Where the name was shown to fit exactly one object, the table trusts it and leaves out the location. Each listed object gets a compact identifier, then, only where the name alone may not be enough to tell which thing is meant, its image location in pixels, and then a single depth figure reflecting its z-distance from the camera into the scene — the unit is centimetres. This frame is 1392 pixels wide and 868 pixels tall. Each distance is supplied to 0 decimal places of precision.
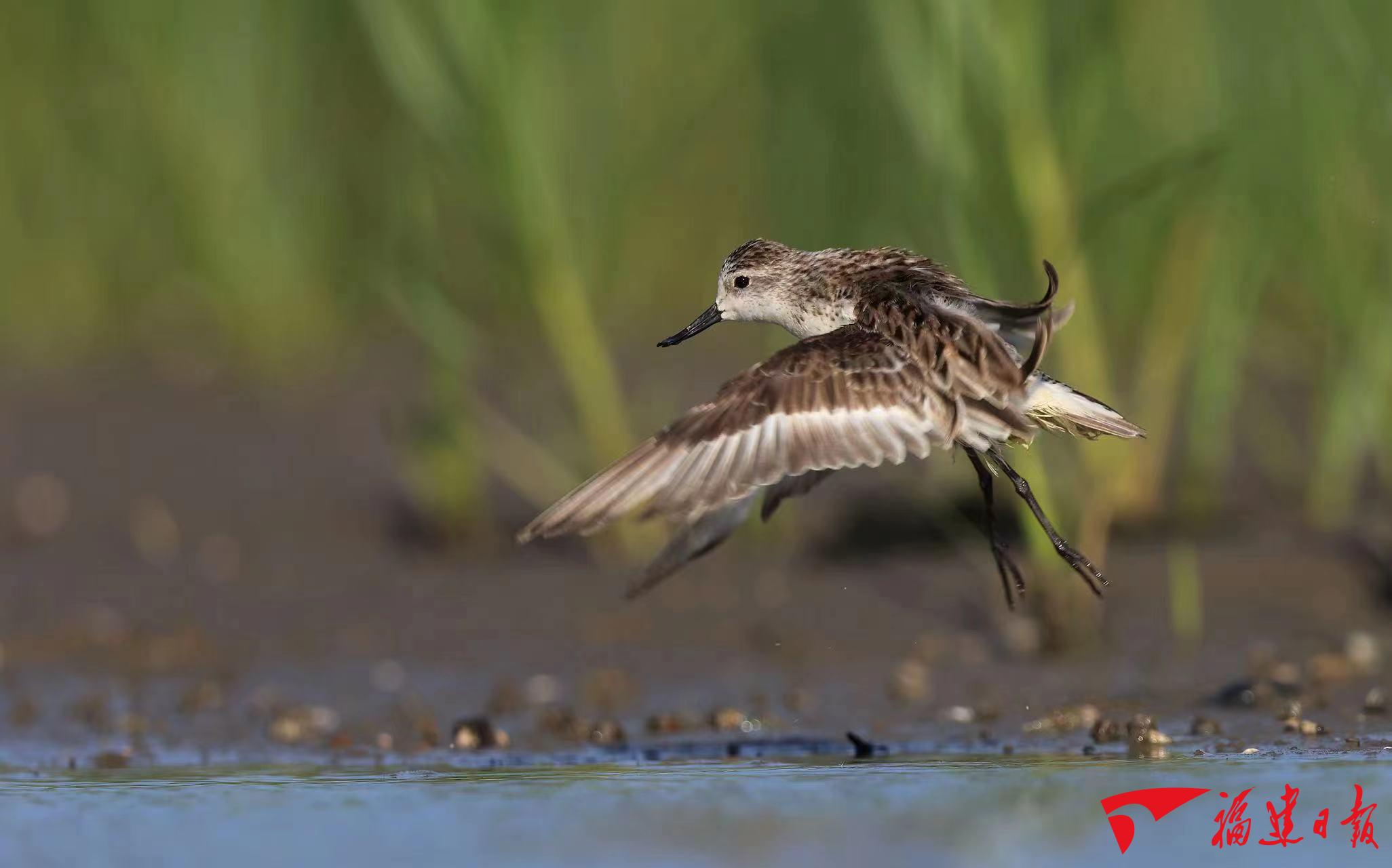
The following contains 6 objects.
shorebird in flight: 1063
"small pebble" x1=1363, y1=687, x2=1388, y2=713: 1308
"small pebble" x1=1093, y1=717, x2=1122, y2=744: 1243
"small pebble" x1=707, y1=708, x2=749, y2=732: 1343
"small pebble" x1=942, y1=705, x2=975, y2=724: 1336
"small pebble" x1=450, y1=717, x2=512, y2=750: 1295
